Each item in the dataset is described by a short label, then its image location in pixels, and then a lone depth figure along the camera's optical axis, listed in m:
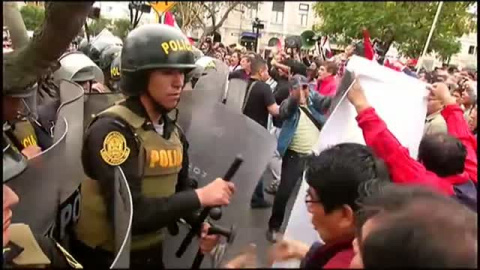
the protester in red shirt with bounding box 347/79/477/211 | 2.28
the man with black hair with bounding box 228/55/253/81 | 6.47
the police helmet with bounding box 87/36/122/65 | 5.73
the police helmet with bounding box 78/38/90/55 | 6.11
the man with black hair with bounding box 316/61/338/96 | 4.33
